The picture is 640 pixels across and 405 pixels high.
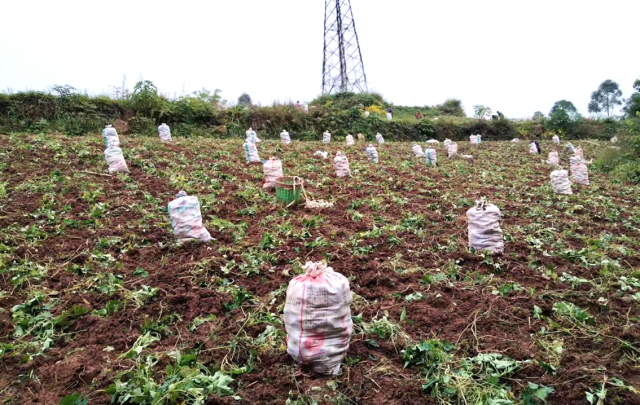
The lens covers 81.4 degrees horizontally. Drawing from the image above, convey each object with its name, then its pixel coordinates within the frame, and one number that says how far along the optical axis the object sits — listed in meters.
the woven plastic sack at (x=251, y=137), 10.37
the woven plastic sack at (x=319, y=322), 2.25
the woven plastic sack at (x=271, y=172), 6.82
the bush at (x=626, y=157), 10.04
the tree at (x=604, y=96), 49.19
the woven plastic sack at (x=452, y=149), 12.90
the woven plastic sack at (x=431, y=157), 10.66
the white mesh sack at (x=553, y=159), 11.69
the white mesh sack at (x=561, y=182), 7.37
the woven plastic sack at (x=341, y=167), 8.29
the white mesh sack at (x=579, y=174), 8.74
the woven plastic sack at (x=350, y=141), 14.92
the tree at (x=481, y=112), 26.34
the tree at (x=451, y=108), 30.77
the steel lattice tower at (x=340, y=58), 29.23
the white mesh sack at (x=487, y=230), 4.04
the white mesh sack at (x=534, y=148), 14.73
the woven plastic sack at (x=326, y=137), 15.22
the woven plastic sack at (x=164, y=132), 10.91
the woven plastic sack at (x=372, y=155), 10.54
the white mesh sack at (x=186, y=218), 4.20
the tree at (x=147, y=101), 13.37
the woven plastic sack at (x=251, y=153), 9.11
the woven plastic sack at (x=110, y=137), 7.09
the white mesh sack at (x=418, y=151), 12.42
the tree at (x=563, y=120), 24.83
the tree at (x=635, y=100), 12.73
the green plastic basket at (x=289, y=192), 5.78
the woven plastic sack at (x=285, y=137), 13.41
